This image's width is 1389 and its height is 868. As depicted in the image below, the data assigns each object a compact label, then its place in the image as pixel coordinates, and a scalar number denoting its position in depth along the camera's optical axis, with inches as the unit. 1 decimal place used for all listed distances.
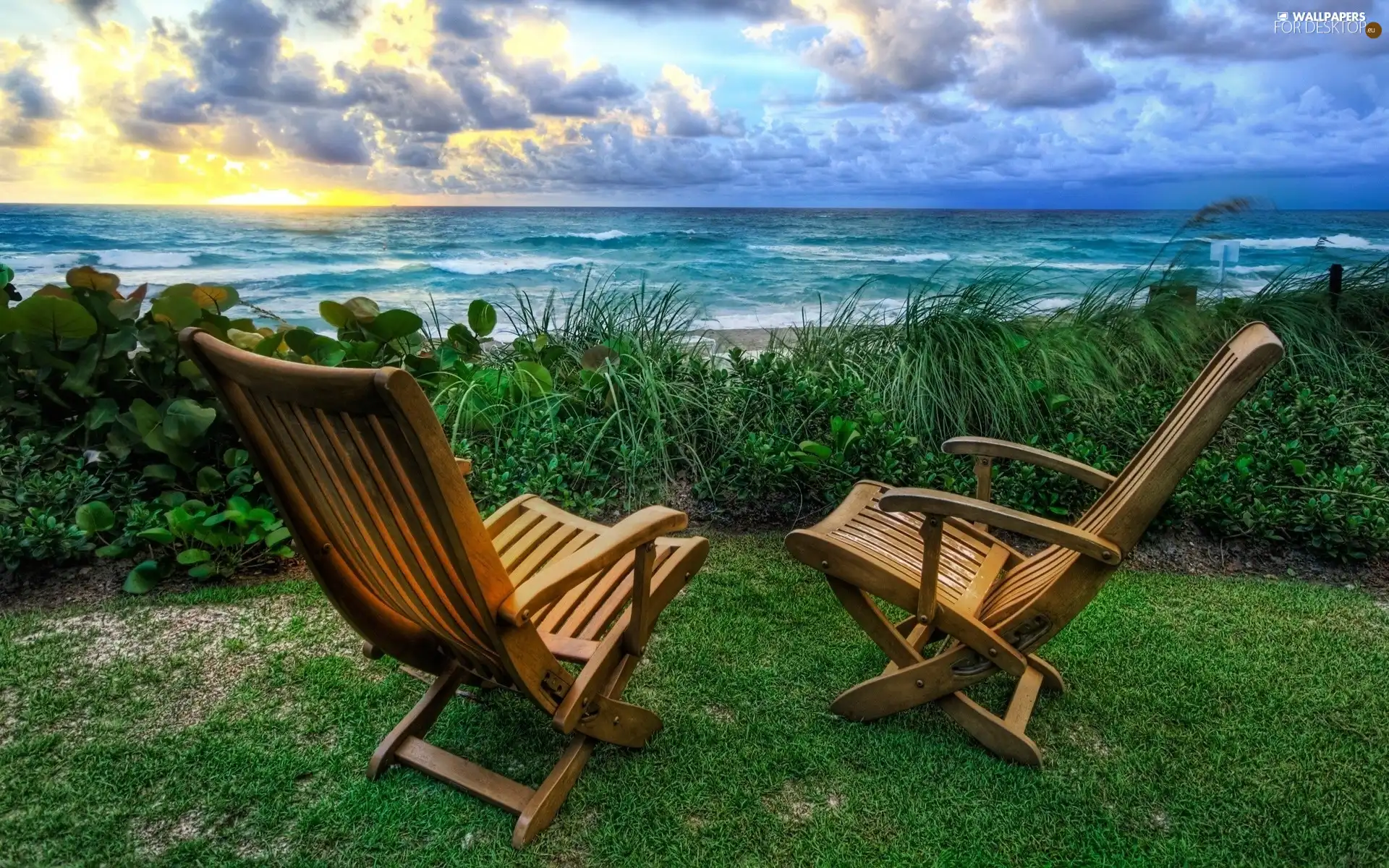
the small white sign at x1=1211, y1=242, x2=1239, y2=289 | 233.1
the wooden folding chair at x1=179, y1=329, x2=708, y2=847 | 60.9
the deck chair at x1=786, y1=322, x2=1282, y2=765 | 79.6
